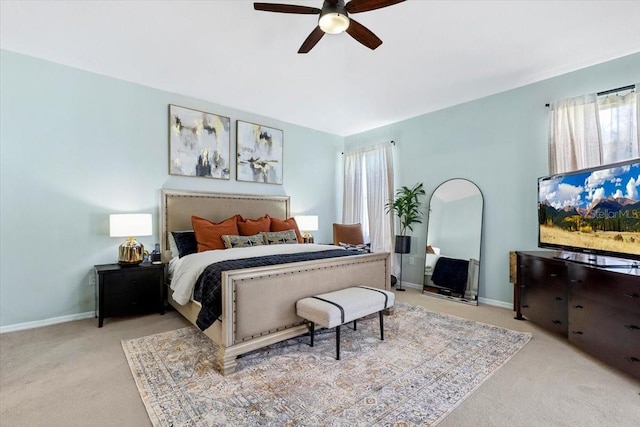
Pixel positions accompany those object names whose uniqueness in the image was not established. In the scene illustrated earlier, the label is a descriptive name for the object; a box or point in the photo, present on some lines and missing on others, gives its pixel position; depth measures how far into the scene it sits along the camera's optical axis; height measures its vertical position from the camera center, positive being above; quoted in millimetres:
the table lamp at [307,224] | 4859 -119
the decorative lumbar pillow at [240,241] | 3570 -293
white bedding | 2688 -424
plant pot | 4590 -448
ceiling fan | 1940 +1381
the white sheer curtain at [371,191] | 5137 +457
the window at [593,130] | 2893 +881
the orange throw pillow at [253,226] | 4055 -119
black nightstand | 3053 -770
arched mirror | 4020 -367
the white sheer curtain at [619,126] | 2863 +883
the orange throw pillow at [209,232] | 3561 -182
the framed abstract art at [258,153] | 4562 +1037
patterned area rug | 1688 -1123
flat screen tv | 2256 +35
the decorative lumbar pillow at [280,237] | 3959 -279
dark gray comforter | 2217 -506
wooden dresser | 2027 -736
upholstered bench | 2293 -737
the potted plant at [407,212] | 4605 +67
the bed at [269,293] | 2174 -664
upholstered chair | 5078 -301
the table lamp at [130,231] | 3174 -141
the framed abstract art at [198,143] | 3936 +1042
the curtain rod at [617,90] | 2905 +1254
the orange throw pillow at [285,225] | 4375 -122
